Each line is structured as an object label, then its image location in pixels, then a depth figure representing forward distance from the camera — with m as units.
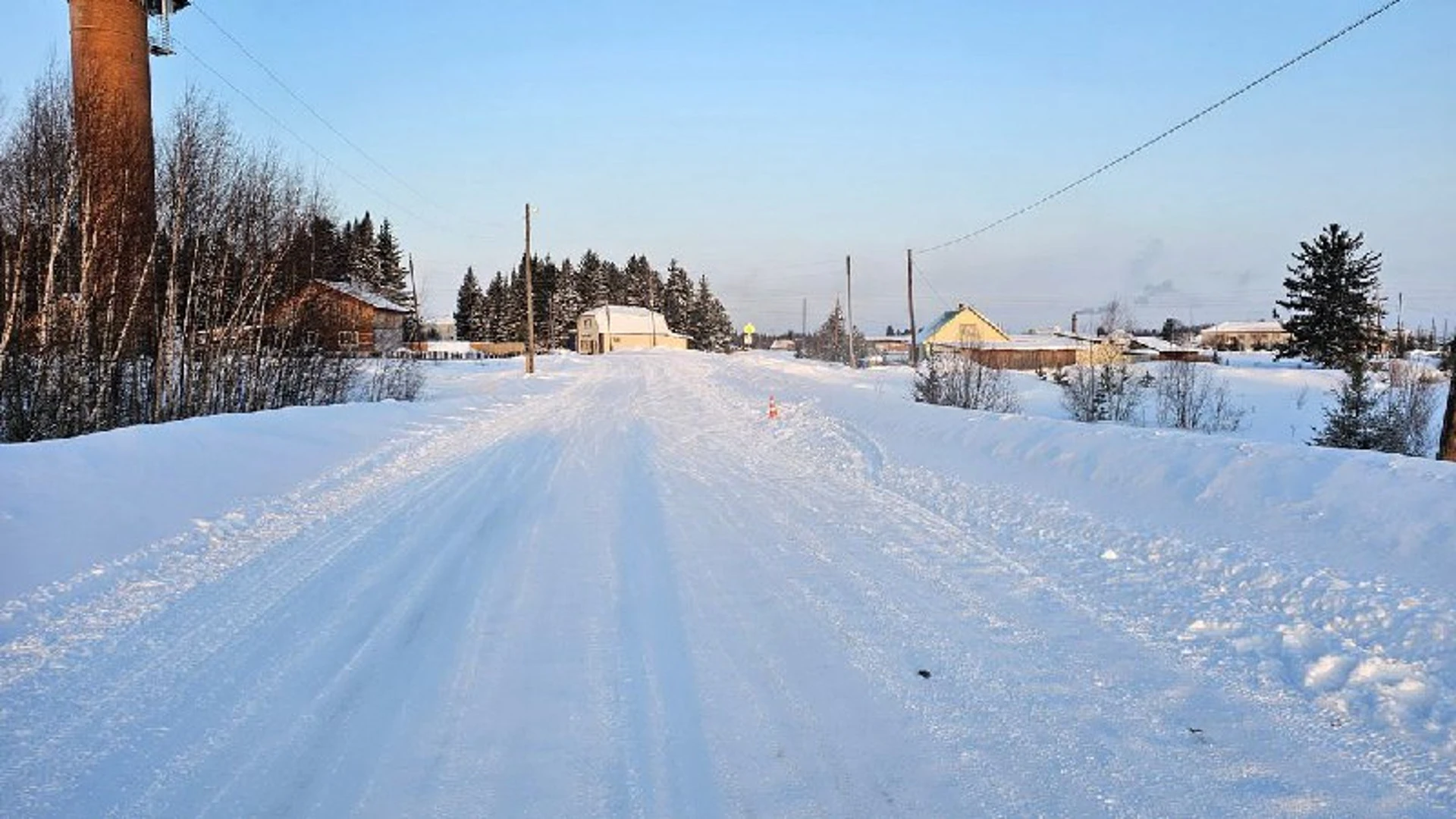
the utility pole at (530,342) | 42.88
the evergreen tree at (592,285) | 111.06
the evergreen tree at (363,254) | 60.88
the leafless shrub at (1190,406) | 27.41
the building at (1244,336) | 131.62
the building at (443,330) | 106.38
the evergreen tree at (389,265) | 79.99
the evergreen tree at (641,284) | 116.69
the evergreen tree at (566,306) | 106.88
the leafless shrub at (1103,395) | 28.45
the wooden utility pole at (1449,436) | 10.70
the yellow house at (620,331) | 97.00
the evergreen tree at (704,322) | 112.88
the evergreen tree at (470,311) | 104.31
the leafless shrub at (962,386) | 26.30
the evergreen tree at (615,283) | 121.94
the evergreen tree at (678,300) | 113.44
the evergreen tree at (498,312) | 97.75
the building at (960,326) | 85.69
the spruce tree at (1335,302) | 59.34
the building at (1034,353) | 72.56
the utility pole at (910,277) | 48.66
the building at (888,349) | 70.47
